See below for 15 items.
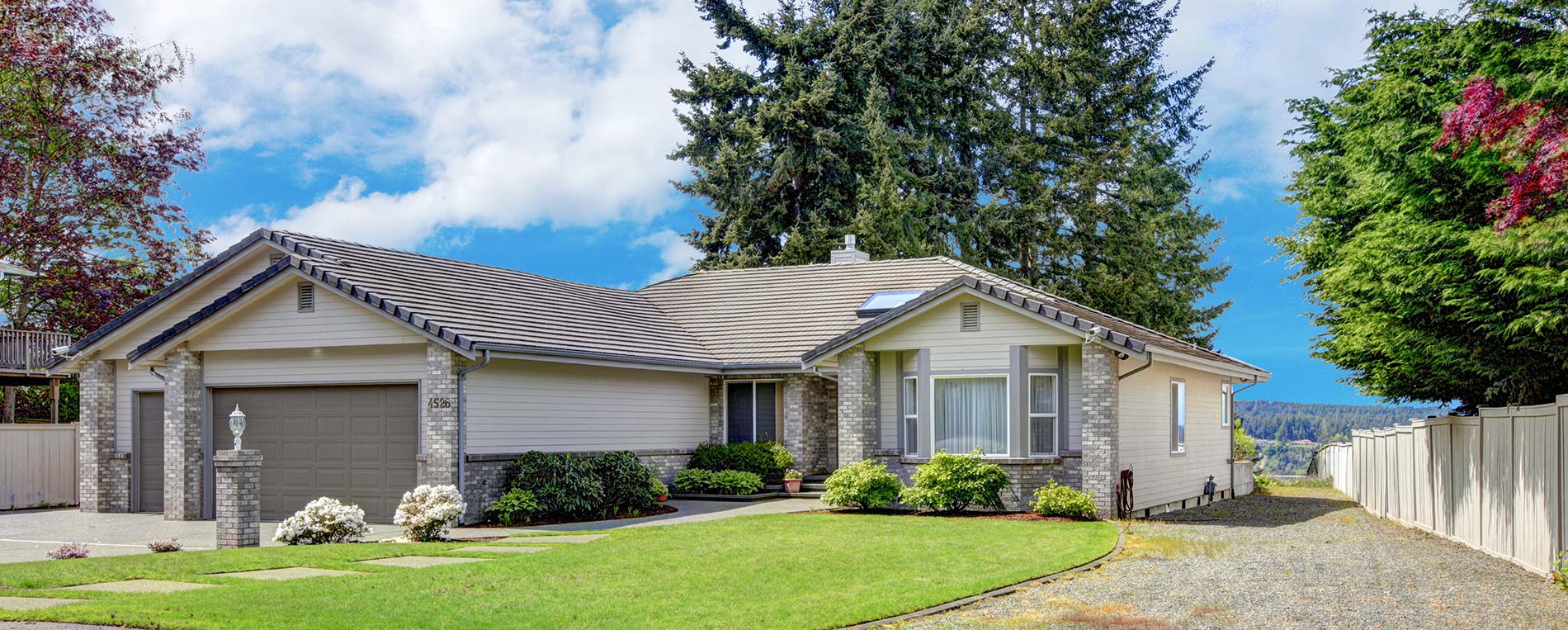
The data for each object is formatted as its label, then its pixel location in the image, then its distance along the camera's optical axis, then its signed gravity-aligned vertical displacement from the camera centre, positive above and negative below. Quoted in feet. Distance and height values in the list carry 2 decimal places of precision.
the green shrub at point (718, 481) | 78.43 -7.80
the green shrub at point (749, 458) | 81.51 -6.57
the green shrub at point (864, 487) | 66.90 -6.97
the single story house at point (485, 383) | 64.54 -1.34
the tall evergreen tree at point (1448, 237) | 43.42 +4.36
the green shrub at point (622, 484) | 68.74 -6.92
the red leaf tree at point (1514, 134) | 38.27 +7.12
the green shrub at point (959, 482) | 65.41 -6.59
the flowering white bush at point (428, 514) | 53.01 -6.59
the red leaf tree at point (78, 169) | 114.11 +18.50
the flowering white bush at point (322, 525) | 52.11 -6.92
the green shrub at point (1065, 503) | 63.57 -7.51
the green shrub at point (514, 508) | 63.36 -7.56
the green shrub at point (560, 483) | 65.62 -6.56
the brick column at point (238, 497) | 50.29 -5.49
